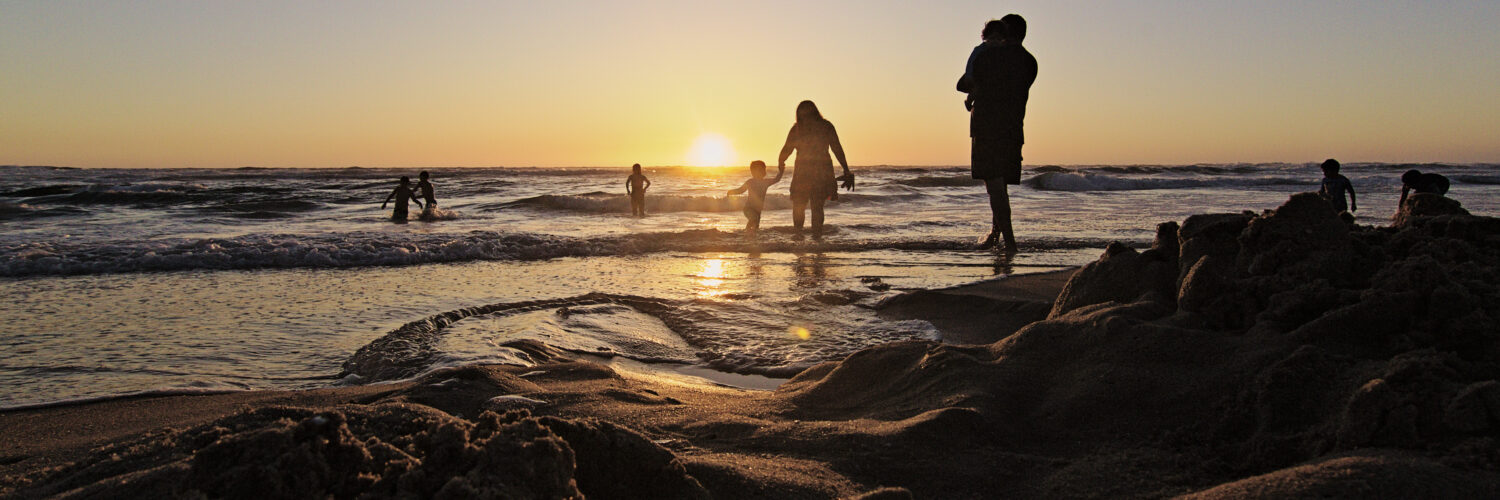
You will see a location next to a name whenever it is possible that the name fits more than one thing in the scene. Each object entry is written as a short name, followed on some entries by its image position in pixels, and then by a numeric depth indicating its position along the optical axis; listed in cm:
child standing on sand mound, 805
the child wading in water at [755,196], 991
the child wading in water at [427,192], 1580
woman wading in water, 909
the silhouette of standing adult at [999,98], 632
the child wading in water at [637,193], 1744
